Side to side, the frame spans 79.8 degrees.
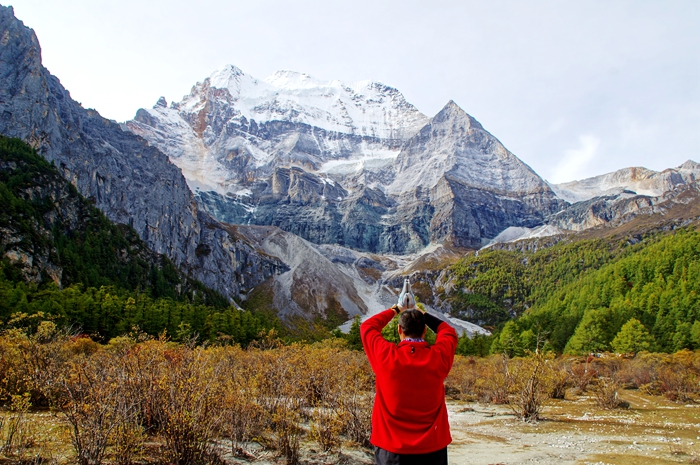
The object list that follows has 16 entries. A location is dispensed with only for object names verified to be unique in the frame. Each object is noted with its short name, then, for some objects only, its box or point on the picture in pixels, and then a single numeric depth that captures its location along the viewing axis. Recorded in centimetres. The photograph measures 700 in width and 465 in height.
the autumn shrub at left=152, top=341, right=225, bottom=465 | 887
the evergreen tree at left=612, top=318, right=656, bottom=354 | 6325
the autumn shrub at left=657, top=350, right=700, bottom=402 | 3177
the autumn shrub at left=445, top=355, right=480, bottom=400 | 3722
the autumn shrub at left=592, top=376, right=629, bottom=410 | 2650
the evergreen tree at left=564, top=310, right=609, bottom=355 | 7056
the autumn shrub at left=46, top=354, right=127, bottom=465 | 816
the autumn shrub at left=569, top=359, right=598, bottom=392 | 3704
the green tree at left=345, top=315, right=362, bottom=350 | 6309
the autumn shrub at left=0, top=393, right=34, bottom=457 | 911
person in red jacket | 462
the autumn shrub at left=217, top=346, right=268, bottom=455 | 1156
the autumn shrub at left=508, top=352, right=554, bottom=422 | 2102
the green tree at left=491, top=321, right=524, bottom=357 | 7029
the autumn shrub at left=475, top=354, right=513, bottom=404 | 2622
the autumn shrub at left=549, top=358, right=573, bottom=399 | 2740
